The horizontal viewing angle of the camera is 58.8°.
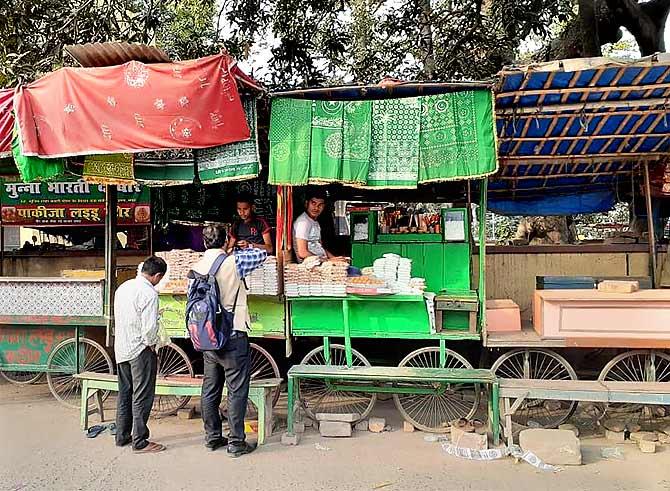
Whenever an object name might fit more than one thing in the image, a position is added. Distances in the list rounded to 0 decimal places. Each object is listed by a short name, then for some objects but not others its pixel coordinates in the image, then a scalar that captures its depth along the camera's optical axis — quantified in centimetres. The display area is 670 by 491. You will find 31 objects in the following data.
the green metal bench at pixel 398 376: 519
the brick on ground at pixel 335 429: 555
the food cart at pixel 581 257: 523
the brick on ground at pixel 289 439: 534
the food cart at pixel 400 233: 552
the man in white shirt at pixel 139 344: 494
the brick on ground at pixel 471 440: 511
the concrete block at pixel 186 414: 612
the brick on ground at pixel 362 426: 578
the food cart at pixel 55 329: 645
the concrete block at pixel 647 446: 511
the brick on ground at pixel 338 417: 564
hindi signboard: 757
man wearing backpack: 492
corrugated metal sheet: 541
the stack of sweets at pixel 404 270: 576
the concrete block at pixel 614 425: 548
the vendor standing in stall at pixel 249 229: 683
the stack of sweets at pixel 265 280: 587
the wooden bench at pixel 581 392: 505
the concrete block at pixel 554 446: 483
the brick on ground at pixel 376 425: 573
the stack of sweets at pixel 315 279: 573
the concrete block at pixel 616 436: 541
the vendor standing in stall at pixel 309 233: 614
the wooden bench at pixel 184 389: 532
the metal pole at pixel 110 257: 641
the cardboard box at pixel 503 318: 602
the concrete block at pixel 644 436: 521
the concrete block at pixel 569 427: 552
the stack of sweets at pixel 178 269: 607
